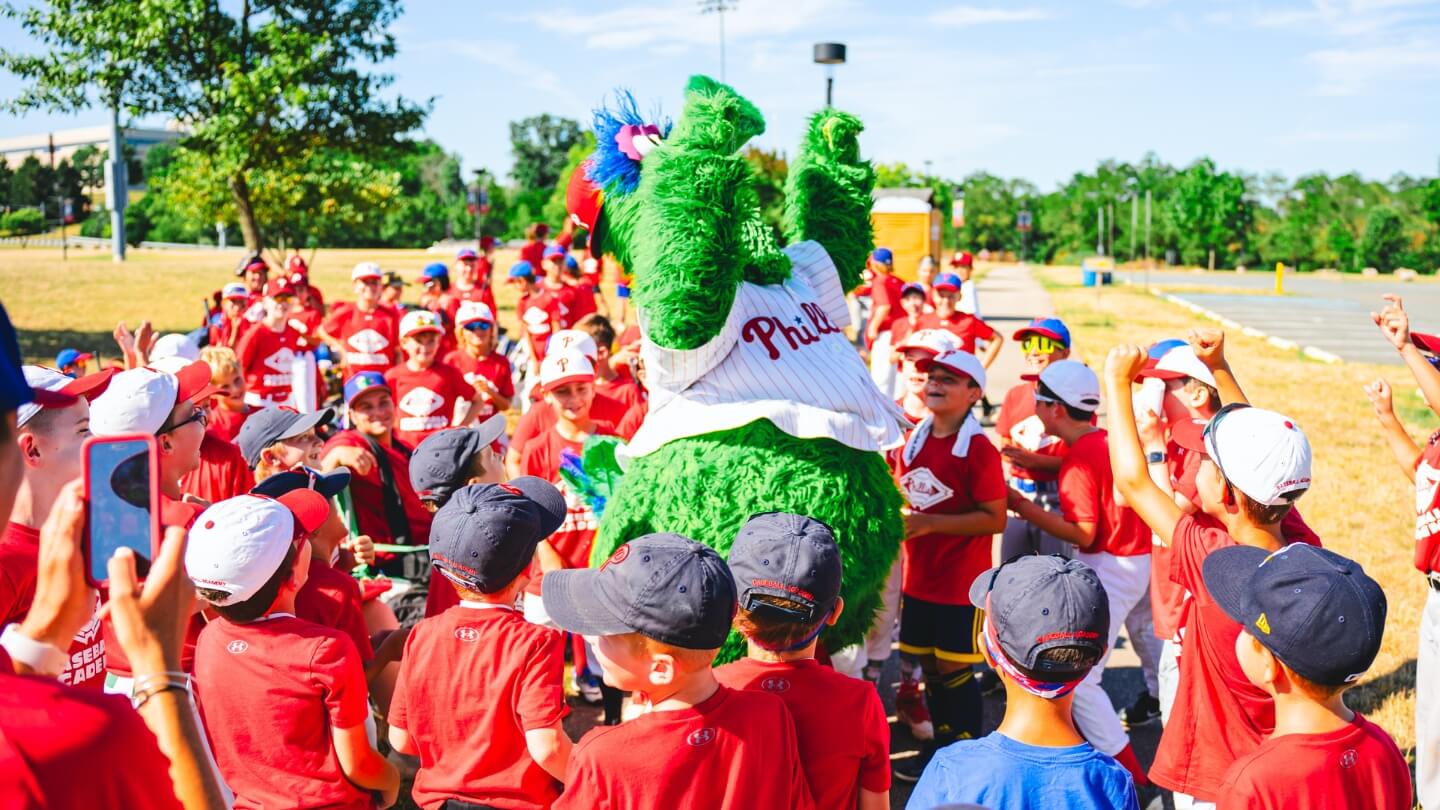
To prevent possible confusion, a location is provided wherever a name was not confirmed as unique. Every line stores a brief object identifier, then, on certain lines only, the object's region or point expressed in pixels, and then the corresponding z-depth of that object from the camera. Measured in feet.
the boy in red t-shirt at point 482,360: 23.98
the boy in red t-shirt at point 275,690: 8.54
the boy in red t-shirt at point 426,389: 20.97
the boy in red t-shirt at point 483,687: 8.91
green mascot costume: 11.67
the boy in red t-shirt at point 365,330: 27.30
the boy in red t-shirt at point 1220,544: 9.05
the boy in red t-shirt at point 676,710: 7.29
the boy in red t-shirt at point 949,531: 14.34
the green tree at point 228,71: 52.47
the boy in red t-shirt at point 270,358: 26.11
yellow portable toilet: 78.07
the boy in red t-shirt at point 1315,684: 7.20
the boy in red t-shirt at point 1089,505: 14.51
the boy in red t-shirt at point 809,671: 8.25
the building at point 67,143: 297.94
